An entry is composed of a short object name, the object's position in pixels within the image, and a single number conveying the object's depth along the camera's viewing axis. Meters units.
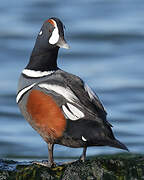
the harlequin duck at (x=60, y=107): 15.73
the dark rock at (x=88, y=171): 15.02
